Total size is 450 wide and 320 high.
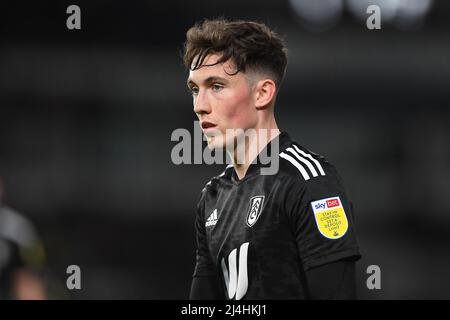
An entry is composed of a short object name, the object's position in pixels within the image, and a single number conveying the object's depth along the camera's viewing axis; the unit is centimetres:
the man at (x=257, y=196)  520
